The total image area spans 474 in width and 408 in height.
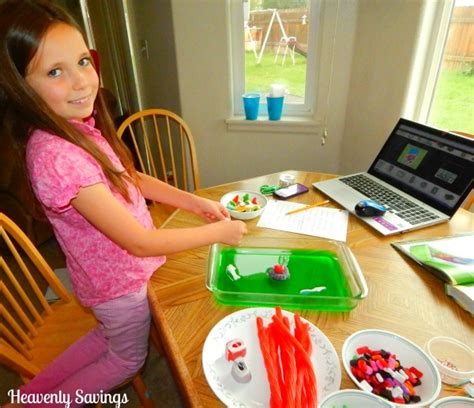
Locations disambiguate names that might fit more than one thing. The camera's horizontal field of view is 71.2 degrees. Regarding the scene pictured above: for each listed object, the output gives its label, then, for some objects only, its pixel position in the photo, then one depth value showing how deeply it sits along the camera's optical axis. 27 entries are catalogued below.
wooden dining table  0.58
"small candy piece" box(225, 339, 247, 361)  0.56
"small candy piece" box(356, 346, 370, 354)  0.57
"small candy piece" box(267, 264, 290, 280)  0.73
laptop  0.96
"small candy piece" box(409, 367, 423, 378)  0.54
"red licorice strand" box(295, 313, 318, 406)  0.49
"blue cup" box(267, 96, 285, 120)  1.93
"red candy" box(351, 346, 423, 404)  0.50
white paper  0.94
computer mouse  0.98
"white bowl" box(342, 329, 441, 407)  0.51
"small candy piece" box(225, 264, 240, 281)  0.74
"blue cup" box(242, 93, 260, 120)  1.93
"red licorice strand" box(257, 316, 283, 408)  0.48
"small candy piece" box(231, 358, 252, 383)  0.53
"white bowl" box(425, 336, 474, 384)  0.53
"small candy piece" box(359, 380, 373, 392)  0.51
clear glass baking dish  0.67
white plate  0.52
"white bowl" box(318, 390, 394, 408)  0.46
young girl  0.66
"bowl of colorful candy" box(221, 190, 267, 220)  1.00
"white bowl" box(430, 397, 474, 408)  0.48
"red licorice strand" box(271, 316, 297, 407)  0.48
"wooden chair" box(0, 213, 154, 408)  0.84
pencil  1.04
